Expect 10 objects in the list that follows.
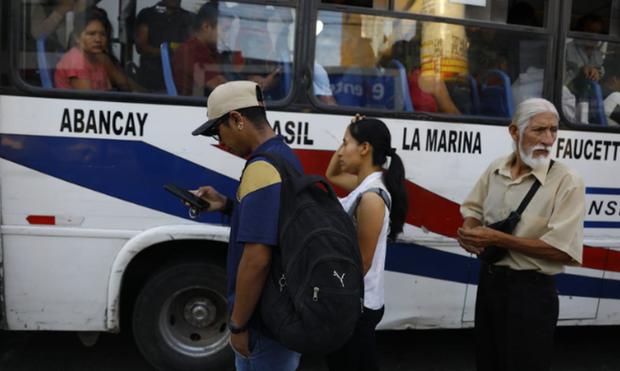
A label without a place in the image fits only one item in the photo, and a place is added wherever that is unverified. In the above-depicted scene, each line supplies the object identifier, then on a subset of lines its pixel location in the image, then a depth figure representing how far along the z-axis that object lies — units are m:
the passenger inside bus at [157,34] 3.62
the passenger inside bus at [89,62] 3.55
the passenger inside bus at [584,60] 4.07
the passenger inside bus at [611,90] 4.23
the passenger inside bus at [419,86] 3.88
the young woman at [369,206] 2.61
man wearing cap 1.97
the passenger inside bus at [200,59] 3.66
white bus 3.51
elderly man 2.49
